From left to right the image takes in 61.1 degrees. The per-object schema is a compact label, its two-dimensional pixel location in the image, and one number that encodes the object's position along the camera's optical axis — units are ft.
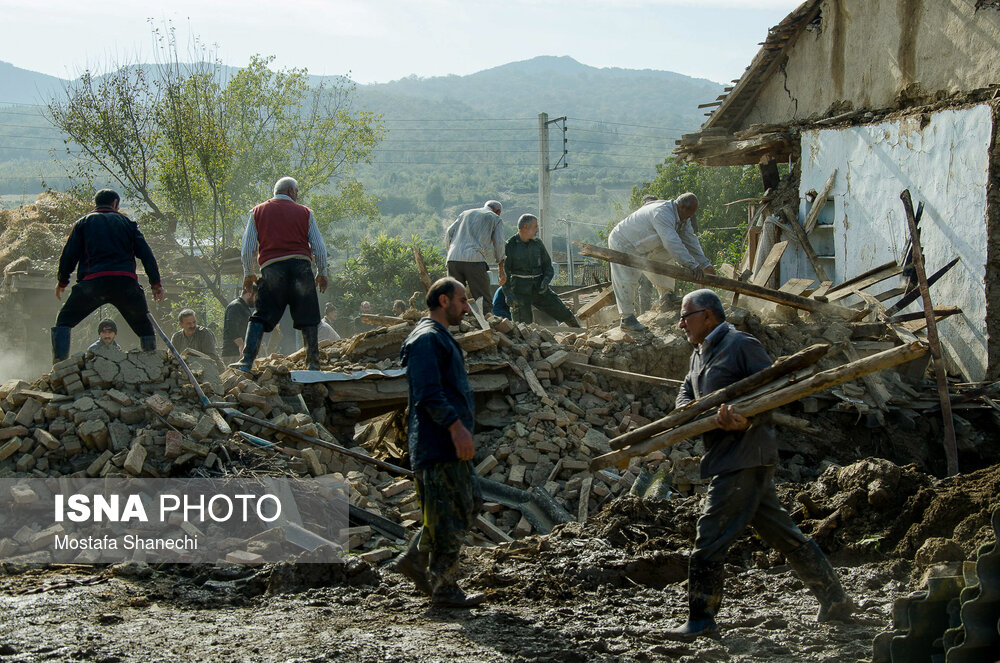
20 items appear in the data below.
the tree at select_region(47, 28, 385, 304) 70.69
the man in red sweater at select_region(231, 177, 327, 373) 28.53
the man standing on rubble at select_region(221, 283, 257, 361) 37.14
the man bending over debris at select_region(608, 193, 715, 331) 33.14
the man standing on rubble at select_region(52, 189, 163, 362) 25.86
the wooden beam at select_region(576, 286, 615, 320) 43.75
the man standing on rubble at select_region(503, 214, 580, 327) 37.60
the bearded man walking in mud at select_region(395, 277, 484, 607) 16.20
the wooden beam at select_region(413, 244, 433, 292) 36.43
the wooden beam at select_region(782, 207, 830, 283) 44.42
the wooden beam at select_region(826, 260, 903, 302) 37.29
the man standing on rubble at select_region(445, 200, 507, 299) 36.55
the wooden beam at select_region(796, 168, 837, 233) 44.45
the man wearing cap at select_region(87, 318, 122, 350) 28.66
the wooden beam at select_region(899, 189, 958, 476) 28.55
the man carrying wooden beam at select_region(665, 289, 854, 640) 15.38
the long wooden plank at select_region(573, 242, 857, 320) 32.73
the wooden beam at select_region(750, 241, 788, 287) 41.57
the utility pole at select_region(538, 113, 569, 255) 118.21
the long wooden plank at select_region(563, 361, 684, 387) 32.78
